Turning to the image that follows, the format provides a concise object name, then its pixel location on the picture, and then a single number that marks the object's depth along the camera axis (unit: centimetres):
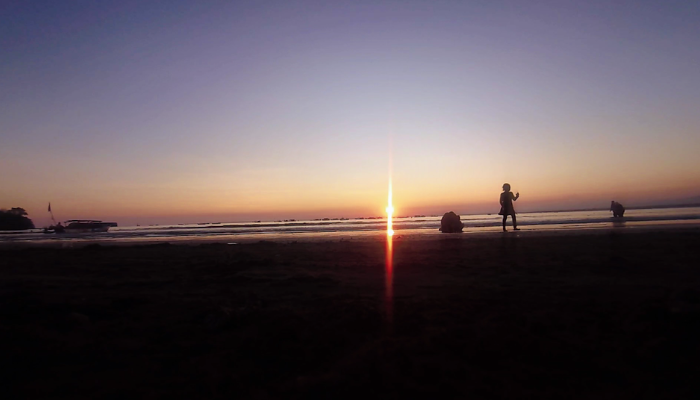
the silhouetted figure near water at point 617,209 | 3350
